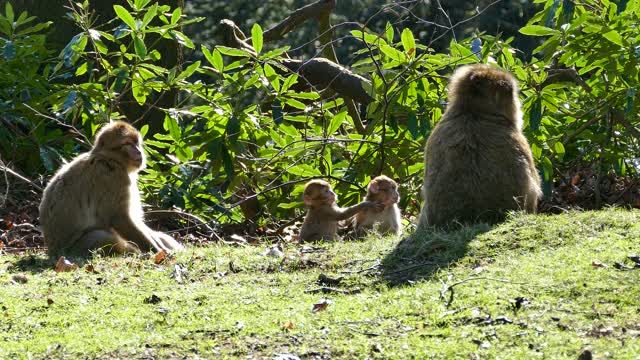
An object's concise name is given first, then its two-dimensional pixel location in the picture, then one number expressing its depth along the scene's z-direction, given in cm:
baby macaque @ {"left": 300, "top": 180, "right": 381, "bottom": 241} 1916
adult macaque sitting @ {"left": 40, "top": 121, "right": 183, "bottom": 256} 1769
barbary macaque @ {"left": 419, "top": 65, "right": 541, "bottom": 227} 1585
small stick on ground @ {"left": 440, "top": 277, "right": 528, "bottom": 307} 1205
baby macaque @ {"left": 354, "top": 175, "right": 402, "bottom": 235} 1892
